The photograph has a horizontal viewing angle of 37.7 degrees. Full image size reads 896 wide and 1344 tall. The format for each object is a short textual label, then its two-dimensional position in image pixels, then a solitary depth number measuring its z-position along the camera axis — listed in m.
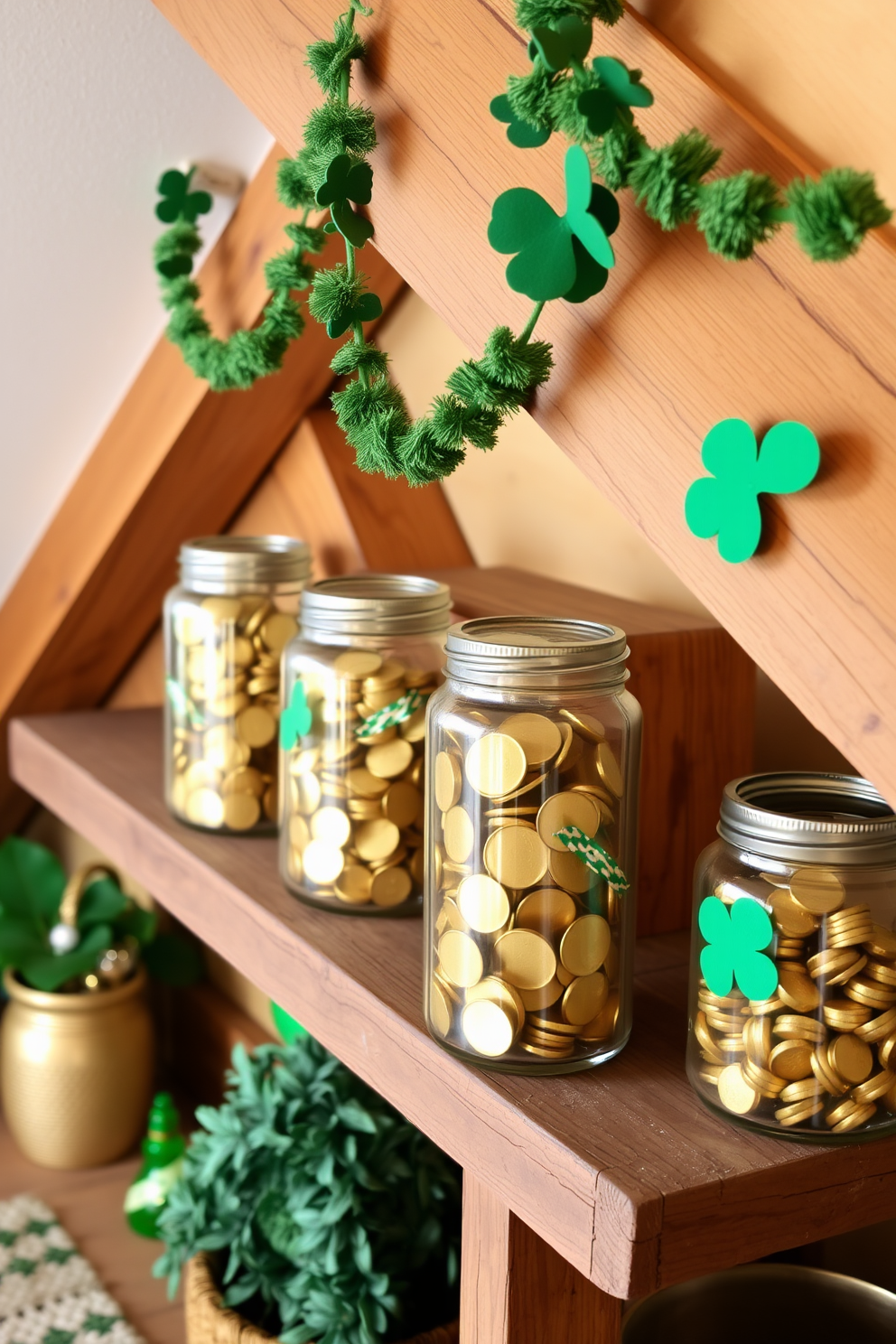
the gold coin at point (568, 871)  0.69
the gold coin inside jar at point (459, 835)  0.71
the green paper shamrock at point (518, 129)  0.61
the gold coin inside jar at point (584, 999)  0.70
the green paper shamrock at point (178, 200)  1.15
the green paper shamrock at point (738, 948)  0.64
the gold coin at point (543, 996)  0.70
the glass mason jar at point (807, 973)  0.64
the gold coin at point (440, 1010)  0.73
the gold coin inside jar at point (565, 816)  0.69
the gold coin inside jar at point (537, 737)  0.69
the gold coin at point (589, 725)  0.71
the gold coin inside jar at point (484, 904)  0.69
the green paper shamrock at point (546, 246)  0.61
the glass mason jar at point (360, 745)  0.90
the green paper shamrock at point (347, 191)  0.72
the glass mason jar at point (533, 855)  0.69
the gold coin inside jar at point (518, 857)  0.69
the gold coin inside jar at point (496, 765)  0.69
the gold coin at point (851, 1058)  0.64
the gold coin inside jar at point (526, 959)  0.69
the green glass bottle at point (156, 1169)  1.42
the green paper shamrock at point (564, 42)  0.58
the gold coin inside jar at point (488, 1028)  0.70
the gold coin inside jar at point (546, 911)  0.69
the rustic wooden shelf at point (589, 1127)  0.61
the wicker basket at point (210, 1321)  1.04
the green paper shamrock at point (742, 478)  0.56
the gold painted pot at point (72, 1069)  1.55
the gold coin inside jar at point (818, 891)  0.64
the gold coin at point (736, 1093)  0.66
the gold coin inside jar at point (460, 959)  0.71
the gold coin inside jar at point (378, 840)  0.89
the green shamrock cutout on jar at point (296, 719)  0.93
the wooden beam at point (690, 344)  0.55
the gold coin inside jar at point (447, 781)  0.72
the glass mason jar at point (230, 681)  1.09
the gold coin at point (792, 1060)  0.64
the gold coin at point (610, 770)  0.71
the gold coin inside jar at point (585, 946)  0.69
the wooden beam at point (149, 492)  1.20
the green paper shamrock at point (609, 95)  0.56
